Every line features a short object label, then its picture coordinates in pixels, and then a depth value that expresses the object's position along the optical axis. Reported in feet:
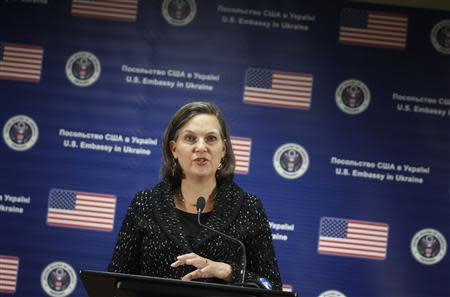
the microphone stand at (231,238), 14.37
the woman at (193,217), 15.35
